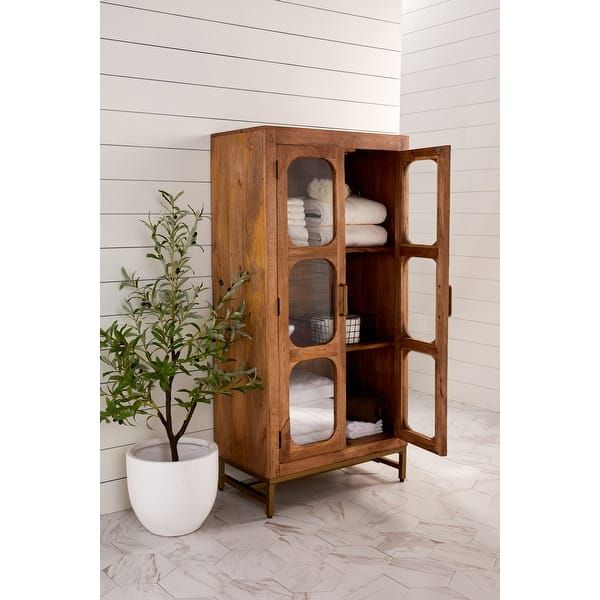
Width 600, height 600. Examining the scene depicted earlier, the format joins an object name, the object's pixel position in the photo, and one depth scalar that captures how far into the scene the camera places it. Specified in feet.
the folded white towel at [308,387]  9.33
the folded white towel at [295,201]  9.07
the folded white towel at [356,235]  9.33
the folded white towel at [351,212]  9.31
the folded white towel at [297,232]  9.11
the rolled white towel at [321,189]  9.25
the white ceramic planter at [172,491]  8.53
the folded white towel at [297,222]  9.11
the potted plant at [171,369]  8.57
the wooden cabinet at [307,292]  9.00
